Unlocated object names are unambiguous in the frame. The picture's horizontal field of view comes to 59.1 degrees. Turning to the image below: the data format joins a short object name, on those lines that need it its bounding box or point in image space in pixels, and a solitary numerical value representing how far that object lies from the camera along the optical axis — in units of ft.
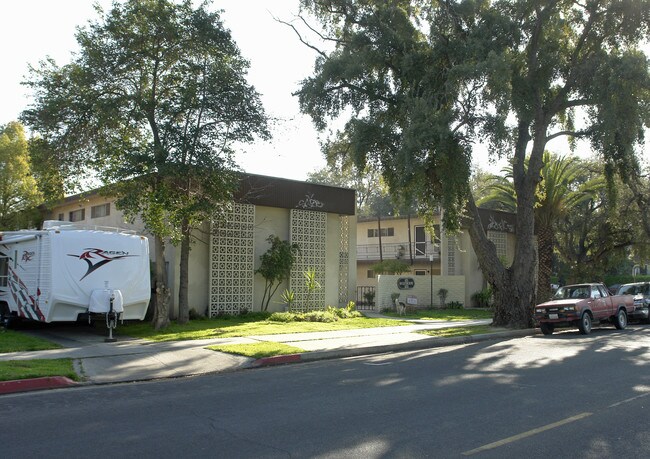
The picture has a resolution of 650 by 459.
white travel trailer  49.70
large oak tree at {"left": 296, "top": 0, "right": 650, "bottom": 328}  60.59
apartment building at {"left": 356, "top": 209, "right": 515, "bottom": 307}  106.22
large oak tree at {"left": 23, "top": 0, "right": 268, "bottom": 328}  55.26
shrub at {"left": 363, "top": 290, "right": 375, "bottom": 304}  105.19
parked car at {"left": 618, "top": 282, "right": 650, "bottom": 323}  76.15
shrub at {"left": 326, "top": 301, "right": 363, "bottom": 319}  78.85
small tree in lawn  76.89
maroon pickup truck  61.26
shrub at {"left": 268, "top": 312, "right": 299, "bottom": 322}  71.51
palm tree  95.50
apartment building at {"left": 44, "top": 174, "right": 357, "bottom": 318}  74.13
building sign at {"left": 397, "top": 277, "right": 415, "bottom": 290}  97.40
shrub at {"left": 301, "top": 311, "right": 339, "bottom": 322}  72.84
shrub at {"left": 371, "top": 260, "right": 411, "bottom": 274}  112.27
